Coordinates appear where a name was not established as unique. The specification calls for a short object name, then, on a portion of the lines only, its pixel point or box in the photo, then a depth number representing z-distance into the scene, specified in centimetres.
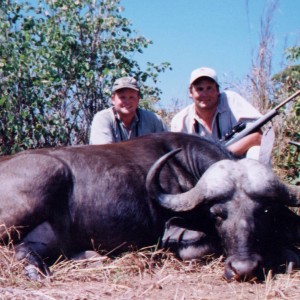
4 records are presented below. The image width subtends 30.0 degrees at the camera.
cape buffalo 399
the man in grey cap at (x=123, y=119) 657
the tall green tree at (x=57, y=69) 784
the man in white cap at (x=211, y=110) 618
